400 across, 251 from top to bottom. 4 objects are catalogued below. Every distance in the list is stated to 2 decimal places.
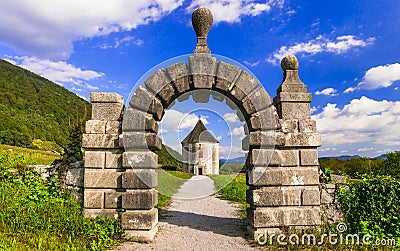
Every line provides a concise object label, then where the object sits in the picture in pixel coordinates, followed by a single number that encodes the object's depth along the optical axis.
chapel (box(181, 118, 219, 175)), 33.16
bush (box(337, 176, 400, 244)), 5.84
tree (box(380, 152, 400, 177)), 13.12
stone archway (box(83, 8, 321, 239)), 6.03
